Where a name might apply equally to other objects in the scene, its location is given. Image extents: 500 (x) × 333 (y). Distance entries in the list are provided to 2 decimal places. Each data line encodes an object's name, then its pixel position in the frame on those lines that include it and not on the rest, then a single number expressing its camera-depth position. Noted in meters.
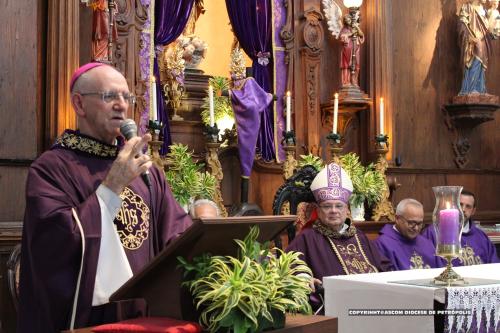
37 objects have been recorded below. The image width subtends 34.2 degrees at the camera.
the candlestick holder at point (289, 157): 7.05
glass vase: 3.87
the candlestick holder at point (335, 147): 7.32
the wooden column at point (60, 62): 6.59
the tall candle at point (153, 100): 5.86
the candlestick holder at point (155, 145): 6.44
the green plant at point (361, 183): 7.54
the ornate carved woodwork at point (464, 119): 9.78
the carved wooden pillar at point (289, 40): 8.65
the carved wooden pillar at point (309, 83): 8.73
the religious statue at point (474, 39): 9.76
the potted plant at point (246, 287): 2.39
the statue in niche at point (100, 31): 6.82
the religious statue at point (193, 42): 8.17
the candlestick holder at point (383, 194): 7.89
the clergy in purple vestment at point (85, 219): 2.94
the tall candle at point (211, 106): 6.25
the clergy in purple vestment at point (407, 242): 6.25
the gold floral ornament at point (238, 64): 8.33
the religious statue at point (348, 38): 8.71
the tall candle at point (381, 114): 8.10
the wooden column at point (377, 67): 9.13
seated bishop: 5.52
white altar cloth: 3.74
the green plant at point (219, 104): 8.05
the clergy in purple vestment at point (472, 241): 6.85
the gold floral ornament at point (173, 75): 8.00
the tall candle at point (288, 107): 6.75
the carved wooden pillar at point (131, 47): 7.48
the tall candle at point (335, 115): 7.23
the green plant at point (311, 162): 7.02
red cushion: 2.37
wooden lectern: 2.45
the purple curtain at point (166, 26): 7.75
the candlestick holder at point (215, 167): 6.79
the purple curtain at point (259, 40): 8.36
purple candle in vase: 3.87
